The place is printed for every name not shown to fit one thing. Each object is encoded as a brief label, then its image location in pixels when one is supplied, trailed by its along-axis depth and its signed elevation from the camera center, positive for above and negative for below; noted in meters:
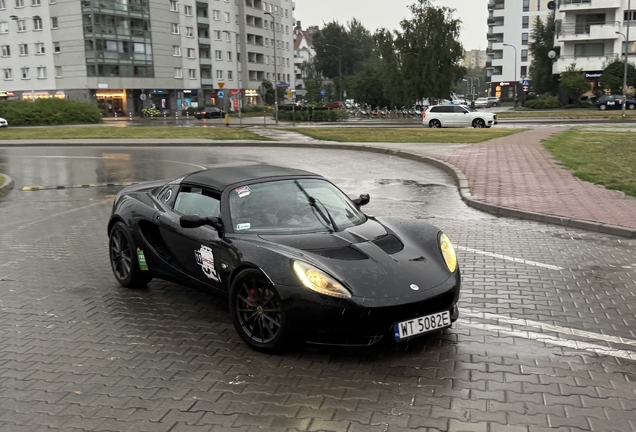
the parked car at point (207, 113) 67.56 -1.08
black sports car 4.53 -1.26
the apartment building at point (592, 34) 68.00 +6.53
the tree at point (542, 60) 76.44 +4.30
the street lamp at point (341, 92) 84.99 +1.06
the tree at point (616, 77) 62.66 +1.65
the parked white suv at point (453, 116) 37.81 -1.15
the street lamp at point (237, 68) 91.87 +4.96
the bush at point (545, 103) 64.00 -0.78
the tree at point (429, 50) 47.81 +3.60
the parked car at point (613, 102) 55.50 -0.75
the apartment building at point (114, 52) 74.00 +6.54
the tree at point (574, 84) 64.94 +1.09
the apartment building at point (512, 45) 101.94 +8.32
